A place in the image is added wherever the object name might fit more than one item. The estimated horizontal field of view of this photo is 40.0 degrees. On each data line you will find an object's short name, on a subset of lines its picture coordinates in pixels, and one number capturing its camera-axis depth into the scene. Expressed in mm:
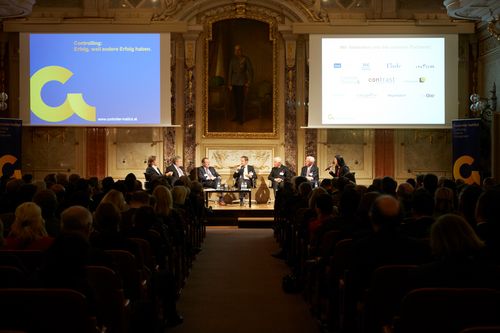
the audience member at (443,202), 5707
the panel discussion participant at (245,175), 14422
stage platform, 13156
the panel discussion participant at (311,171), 14172
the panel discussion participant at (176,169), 14342
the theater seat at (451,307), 2887
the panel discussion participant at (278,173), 14242
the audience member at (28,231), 4316
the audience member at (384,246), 3922
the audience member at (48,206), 5377
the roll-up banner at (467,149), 13844
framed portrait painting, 15445
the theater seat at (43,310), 2902
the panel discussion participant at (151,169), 13952
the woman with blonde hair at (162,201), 6465
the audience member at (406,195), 7141
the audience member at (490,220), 3945
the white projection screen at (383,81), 14484
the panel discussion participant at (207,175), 14117
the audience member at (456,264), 3182
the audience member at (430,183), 8047
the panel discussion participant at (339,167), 13900
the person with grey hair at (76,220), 3934
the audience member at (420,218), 5016
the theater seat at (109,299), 3602
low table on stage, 13570
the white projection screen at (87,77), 14484
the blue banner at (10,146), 13977
